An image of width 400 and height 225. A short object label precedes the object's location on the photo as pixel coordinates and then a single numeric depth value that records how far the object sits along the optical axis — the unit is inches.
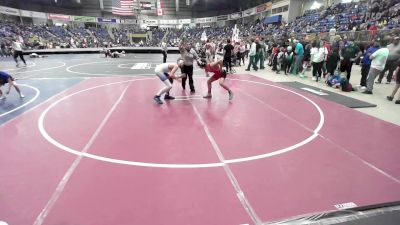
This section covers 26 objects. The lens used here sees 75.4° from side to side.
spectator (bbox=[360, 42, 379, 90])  364.4
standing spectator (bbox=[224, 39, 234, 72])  503.2
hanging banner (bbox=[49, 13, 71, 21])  1850.1
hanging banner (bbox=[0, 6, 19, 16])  1459.0
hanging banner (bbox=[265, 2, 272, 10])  1599.4
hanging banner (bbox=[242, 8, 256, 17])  1829.5
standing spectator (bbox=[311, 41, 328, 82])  420.6
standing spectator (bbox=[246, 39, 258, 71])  553.3
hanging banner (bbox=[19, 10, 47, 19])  1642.5
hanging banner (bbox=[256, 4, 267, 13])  1673.7
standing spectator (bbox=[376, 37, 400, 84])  363.3
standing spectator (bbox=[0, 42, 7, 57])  950.4
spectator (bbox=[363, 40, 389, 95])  327.3
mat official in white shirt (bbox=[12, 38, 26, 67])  600.3
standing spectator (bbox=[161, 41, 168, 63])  685.4
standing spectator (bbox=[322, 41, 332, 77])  427.5
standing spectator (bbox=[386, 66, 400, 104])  295.4
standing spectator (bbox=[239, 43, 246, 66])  655.8
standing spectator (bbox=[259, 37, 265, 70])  585.0
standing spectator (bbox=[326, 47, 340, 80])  403.4
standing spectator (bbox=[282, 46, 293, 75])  503.3
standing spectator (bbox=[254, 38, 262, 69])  552.7
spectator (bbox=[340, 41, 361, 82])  366.9
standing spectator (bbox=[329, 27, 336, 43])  658.8
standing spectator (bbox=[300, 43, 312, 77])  498.9
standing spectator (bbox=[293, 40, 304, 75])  470.0
